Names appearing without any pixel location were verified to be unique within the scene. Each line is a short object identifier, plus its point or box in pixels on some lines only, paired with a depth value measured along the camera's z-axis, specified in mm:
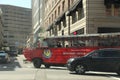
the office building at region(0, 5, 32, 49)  169750
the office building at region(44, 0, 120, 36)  35344
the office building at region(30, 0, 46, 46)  98312
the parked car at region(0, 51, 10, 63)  40719
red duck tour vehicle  28734
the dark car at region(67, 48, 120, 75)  21906
